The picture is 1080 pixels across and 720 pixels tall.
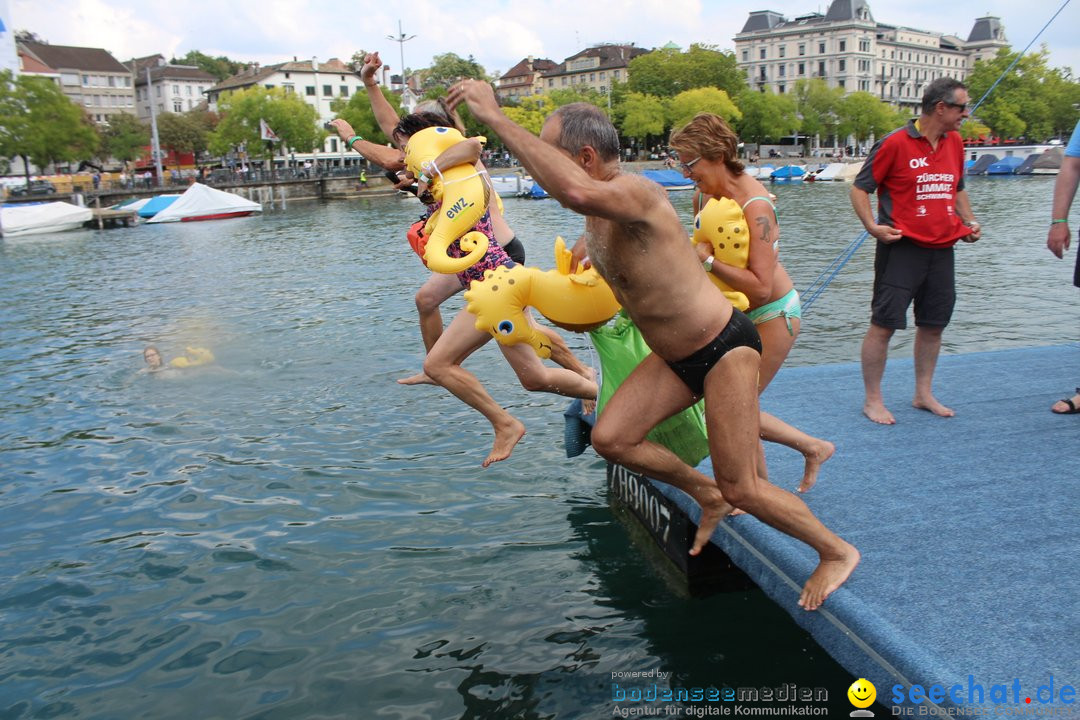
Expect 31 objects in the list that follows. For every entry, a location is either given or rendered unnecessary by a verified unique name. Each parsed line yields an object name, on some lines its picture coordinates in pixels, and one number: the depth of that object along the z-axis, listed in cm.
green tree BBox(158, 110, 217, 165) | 10488
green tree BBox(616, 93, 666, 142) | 10612
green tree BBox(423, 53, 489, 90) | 12214
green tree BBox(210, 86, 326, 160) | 9600
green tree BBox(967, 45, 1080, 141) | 11081
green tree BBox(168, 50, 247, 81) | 16388
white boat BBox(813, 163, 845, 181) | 7655
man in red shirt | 649
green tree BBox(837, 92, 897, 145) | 11575
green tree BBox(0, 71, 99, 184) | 7006
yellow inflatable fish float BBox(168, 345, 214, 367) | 1327
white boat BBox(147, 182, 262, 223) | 5409
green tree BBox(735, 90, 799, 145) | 11081
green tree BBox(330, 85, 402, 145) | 9631
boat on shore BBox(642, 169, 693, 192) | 6816
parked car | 6456
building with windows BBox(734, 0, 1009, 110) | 14125
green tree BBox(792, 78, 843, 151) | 11706
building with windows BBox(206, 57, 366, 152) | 12652
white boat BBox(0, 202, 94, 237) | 4669
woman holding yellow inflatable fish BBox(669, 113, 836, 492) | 505
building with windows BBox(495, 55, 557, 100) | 15738
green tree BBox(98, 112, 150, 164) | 9931
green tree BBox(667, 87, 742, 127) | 10638
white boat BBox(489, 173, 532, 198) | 6881
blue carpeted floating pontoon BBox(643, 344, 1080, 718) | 350
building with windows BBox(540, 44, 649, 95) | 14625
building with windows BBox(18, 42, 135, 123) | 12056
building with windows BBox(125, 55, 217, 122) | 13362
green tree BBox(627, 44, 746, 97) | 12000
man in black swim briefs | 385
